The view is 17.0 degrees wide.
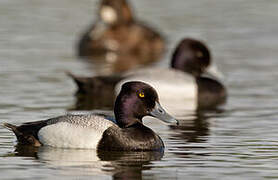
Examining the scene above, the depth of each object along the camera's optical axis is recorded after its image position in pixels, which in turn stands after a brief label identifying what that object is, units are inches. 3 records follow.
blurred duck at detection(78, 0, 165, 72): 726.9
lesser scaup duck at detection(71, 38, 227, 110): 538.6
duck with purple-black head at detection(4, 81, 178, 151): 373.1
